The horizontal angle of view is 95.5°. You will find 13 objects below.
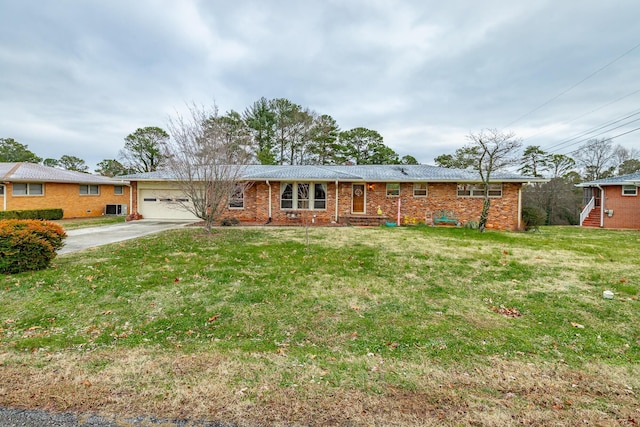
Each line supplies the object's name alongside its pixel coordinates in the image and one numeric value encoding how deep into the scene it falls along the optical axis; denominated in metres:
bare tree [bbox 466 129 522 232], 12.64
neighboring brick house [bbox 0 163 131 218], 17.11
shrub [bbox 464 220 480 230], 14.22
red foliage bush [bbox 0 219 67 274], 5.66
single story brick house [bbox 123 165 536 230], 15.20
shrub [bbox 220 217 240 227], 14.63
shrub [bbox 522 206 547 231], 14.35
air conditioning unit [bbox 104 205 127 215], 21.22
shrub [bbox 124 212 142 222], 16.86
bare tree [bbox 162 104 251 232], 9.92
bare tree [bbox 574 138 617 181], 29.28
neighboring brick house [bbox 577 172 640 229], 17.94
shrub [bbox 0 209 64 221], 14.74
